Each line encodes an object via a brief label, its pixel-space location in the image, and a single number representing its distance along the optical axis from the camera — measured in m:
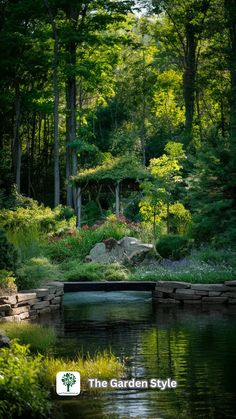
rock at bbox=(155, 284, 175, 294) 13.81
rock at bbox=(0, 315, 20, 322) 11.12
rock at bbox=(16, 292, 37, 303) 11.76
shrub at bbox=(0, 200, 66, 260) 15.36
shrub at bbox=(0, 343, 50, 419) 5.43
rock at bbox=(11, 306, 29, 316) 11.47
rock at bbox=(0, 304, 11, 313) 11.19
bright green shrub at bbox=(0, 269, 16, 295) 11.60
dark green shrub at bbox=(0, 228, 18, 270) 12.21
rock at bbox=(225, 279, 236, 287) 13.26
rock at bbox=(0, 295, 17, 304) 11.24
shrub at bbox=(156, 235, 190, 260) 16.94
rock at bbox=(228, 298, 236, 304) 13.29
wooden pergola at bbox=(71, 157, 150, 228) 22.05
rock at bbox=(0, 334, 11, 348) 7.59
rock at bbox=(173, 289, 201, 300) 13.52
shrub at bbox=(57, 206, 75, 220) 23.61
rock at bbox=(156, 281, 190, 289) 13.59
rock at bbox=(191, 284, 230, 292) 13.38
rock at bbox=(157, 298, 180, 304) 13.70
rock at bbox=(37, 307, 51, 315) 12.64
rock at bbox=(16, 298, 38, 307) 11.89
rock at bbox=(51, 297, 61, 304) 13.24
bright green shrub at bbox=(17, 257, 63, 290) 12.93
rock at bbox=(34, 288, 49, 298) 12.59
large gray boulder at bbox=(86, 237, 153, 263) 17.36
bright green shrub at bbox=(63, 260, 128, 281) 15.35
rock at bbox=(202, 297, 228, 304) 13.39
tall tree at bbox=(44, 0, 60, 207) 26.59
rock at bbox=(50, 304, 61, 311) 13.10
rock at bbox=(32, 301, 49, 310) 12.42
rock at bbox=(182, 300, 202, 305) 13.48
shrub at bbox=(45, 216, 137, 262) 17.95
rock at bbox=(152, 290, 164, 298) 13.97
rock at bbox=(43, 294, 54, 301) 12.89
